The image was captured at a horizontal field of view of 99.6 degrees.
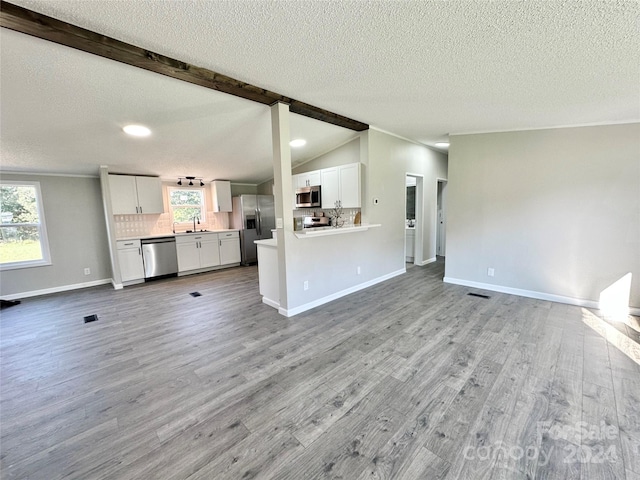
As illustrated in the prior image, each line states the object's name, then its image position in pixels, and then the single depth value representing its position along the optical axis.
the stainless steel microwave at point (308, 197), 5.27
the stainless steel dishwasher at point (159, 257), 5.39
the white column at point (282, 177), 3.27
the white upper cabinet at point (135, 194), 5.04
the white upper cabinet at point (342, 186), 4.60
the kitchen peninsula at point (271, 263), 3.70
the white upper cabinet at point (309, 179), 5.27
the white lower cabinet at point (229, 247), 6.46
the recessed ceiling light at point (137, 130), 3.45
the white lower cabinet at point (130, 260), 5.09
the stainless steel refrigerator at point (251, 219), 6.73
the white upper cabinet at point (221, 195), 6.49
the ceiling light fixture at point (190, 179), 6.07
